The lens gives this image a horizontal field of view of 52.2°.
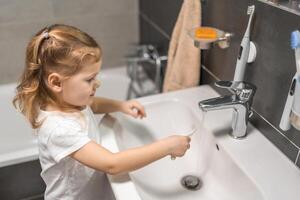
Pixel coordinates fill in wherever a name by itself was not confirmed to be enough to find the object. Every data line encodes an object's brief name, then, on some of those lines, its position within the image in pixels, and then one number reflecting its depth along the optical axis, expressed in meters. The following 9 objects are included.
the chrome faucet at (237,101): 0.76
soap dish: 0.86
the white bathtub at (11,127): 1.61
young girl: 0.67
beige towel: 1.00
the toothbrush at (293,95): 0.59
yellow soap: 0.86
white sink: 0.69
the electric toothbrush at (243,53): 0.76
